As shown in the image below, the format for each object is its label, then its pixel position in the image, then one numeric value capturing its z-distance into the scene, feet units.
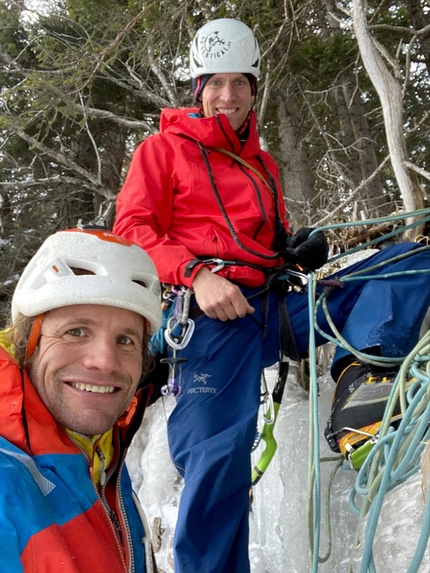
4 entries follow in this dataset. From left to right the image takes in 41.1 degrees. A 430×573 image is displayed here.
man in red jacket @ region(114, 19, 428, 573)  6.87
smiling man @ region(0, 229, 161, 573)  4.13
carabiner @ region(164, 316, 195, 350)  7.65
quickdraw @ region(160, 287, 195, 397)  7.71
